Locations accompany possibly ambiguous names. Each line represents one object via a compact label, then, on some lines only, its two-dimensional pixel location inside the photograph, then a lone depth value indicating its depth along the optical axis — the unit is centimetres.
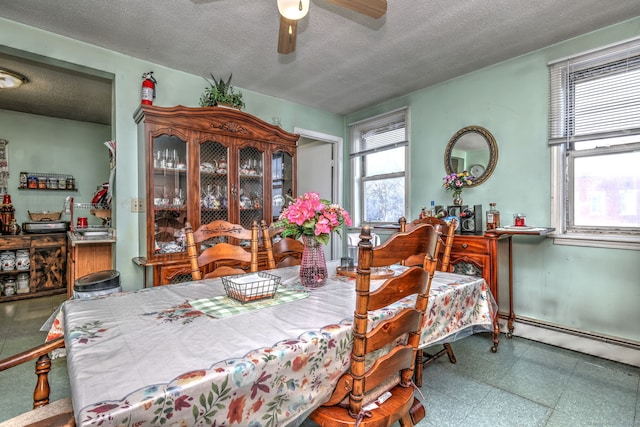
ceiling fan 146
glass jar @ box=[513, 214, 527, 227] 257
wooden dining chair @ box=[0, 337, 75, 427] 88
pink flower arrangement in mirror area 295
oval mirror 290
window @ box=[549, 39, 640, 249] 224
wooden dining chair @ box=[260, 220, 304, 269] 196
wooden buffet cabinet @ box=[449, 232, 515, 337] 245
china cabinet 249
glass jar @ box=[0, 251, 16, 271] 374
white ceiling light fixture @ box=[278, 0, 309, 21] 144
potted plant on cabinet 283
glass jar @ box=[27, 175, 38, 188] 414
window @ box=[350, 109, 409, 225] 369
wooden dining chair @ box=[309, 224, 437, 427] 88
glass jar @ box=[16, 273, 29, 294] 384
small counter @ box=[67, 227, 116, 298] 267
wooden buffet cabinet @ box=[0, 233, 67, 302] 377
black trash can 201
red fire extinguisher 265
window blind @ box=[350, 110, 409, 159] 369
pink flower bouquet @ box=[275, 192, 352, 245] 146
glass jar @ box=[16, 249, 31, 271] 382
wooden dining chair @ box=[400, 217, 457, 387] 176
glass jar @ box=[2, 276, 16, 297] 376
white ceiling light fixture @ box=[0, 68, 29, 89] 292
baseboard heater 219
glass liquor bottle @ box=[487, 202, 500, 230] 263
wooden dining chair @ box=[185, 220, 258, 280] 168
